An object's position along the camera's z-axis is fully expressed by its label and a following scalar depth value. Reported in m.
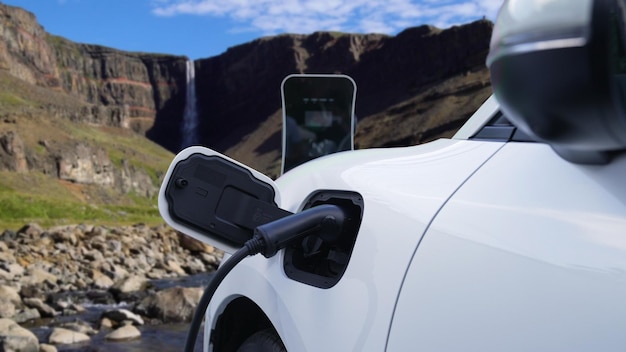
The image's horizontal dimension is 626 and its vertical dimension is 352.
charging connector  1.74
